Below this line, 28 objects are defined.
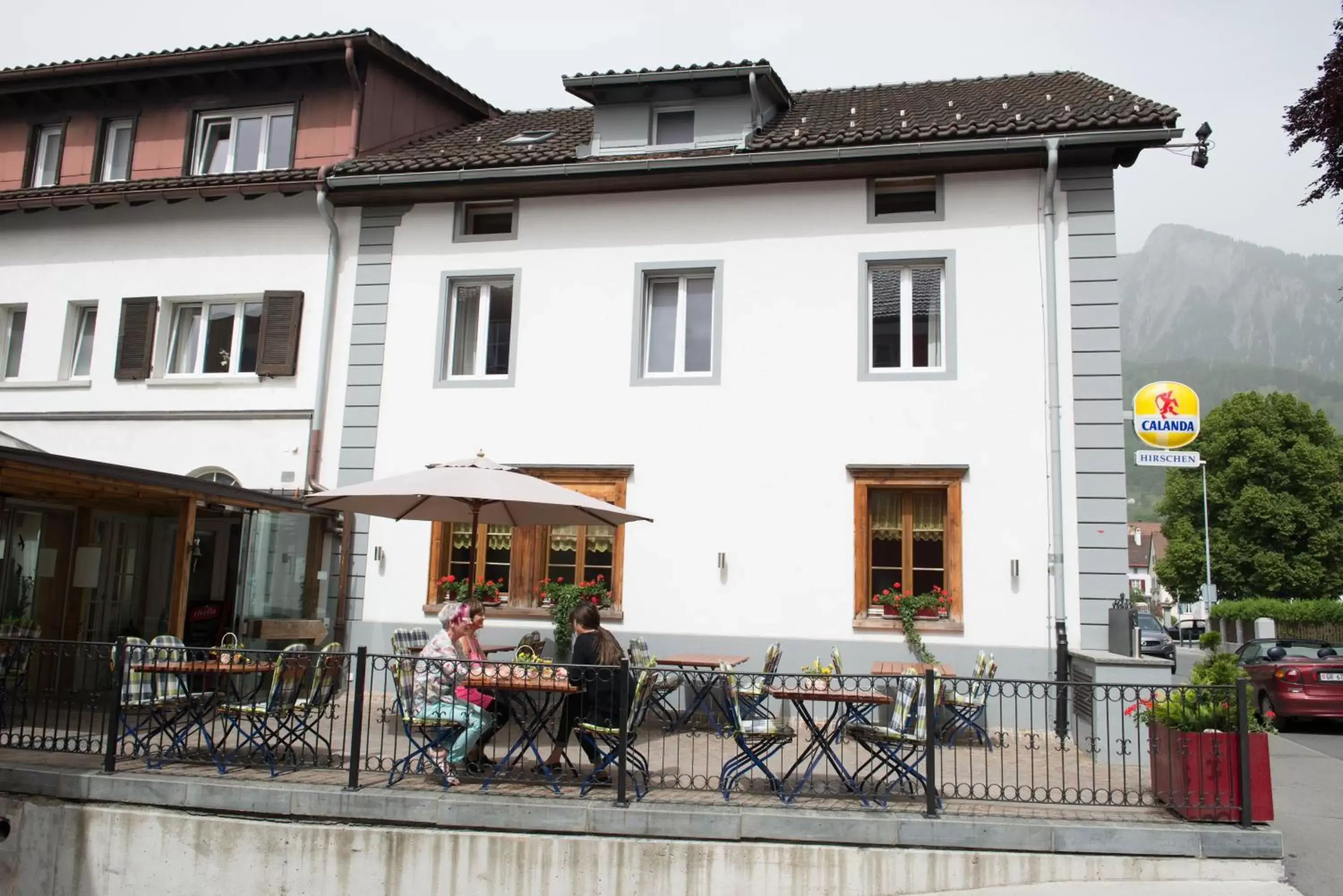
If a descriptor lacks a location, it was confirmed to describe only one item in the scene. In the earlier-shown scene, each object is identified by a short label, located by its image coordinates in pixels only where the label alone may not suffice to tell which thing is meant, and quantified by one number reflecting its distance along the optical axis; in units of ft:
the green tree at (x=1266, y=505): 150.30
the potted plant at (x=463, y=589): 44.83
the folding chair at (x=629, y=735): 25.86
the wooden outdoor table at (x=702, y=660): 38.29
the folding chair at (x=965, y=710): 32.63
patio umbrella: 31.27
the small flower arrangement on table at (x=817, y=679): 25.48
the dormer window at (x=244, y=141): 53.11
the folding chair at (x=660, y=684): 36.19
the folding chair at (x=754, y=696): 26.04
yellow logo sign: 43.06
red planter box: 24.13
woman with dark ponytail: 26.32
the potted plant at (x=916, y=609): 40.37
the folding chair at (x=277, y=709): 27.68
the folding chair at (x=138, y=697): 27.94
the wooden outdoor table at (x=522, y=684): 25.73
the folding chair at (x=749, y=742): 25.53
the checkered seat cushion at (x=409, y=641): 38.34
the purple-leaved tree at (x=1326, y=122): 46.09
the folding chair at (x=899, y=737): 25.49
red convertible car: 51.93
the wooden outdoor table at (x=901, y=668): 37.42
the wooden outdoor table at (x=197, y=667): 27.86
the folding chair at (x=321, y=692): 28.07
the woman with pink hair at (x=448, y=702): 26.58
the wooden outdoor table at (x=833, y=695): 25.10
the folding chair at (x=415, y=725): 26.48
